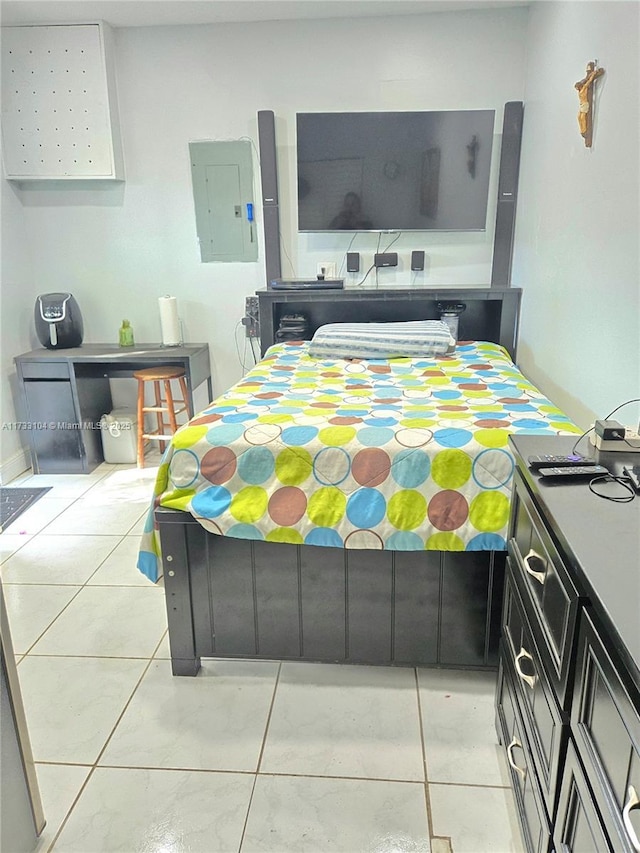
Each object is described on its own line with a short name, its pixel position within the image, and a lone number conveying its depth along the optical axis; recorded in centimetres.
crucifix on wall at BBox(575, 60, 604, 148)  213
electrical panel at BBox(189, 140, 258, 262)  350
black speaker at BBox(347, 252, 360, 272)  356
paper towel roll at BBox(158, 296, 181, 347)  361
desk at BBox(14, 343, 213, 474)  346
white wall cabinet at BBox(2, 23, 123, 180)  327
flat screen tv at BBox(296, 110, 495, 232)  326
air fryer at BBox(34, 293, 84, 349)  355
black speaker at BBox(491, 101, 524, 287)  325
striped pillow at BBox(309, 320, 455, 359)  282
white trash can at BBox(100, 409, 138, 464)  369
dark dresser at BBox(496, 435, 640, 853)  76
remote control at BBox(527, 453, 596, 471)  123
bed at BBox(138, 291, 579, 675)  168
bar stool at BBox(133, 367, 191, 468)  349
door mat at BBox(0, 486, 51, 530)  307
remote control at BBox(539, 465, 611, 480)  118
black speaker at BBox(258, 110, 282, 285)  338
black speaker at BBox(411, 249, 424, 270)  351
